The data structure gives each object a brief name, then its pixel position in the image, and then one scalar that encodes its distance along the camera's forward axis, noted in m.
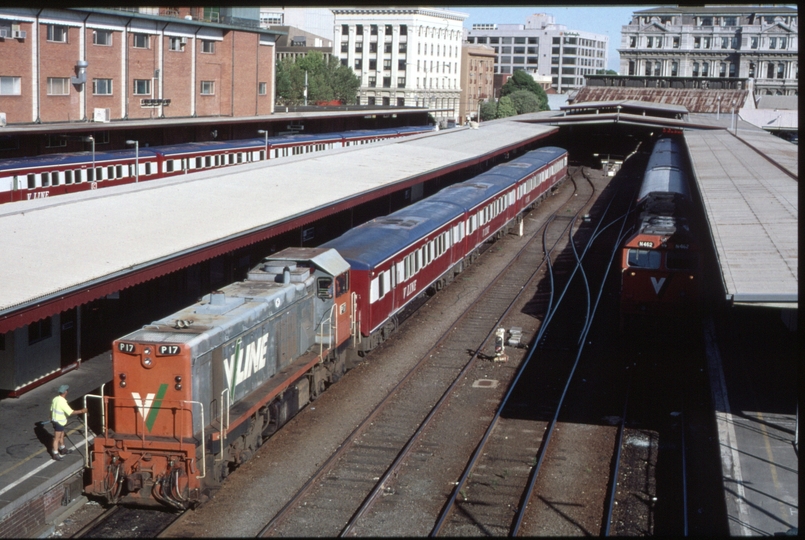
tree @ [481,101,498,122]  136.07
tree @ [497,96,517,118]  131.38
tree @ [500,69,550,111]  153.75
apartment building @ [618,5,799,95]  137.75
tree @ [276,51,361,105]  114.00
